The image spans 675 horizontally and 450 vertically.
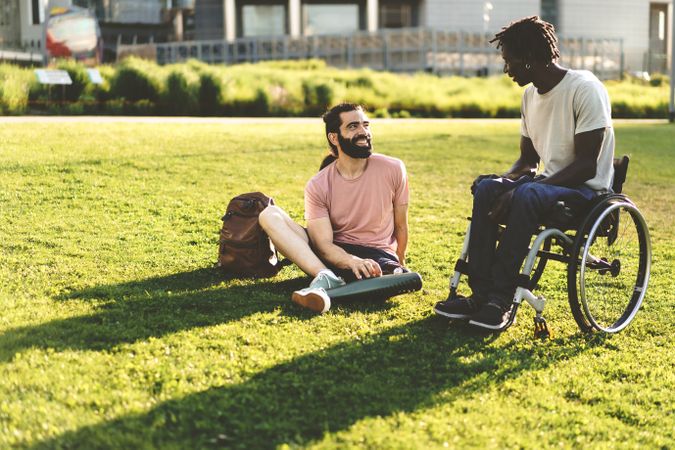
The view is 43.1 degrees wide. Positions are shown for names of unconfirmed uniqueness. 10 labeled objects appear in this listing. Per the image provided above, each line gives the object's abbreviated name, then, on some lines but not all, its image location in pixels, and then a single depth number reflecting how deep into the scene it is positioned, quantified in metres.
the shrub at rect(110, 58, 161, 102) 18.61
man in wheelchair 4.35
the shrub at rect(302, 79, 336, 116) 20.27
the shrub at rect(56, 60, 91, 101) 17.84
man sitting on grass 5.29
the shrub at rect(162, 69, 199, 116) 18.44
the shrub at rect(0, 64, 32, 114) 15.63
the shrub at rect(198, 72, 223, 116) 19.00
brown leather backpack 5.69
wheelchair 4.32
